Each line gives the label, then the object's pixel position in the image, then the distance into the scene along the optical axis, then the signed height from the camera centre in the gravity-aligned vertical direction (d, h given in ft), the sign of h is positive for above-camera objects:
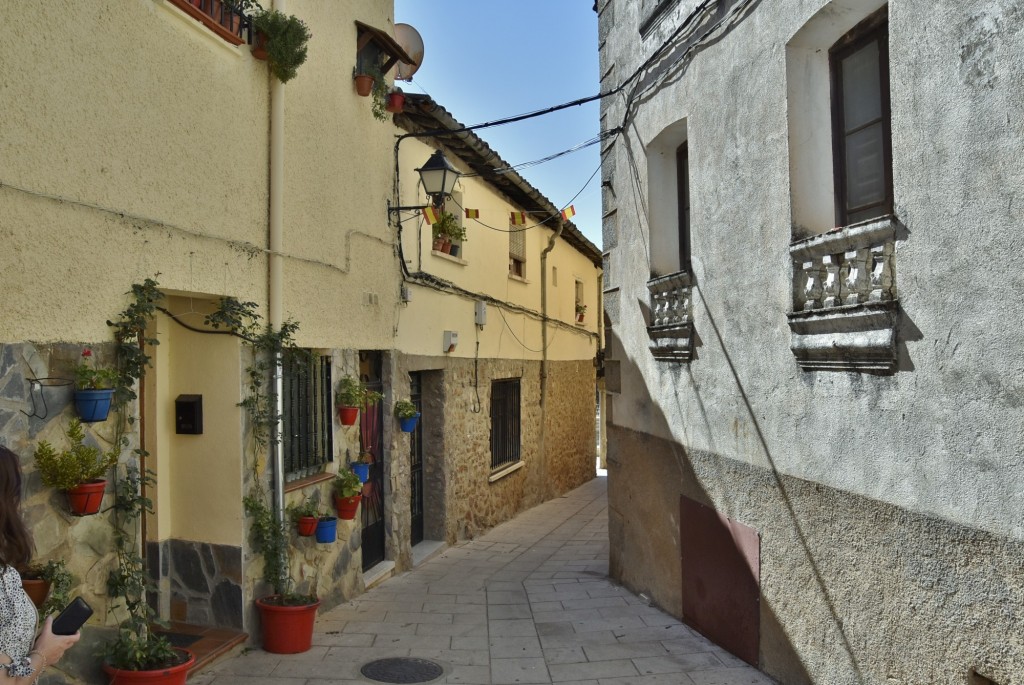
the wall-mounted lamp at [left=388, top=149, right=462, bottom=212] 29.04 +6.83
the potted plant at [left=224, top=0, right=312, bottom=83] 21.57 +8.64
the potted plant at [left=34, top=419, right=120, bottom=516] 14.55 -1.48
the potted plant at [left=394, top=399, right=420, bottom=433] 31.71 -1.33
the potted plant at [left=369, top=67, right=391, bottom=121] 28.71 +9.54
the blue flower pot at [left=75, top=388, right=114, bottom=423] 15.31 -0.36
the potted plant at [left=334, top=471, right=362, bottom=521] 25.84 -3.41
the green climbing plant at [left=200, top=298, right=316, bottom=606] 21.36 -1.52
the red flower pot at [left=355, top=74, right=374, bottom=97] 27.55 +9.44
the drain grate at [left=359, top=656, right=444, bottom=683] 19.53 -6.75
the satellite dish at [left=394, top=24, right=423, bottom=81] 36.24 +14.15
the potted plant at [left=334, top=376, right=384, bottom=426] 26.27 -0.60
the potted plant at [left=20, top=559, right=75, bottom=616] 13.83 -3.23
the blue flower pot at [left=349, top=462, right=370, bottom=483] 27.22 -2.88
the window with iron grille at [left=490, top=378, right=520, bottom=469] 45.70 -2.49
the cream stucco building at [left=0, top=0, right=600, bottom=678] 14.74 +2.93
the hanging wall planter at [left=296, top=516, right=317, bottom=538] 23.08 -3.88
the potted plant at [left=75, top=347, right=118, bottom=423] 15.33 -0.13
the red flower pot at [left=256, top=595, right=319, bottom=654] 20.84 -5.93
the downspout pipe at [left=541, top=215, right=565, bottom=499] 54.60 +2.67
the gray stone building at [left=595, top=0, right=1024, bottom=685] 12.59 +0.78
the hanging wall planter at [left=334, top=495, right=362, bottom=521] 25.82 -3.79
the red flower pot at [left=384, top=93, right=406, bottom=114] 29.55 +9.45
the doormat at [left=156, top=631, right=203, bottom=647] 19.86 -5.97
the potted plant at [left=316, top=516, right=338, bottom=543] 24.17 -4.17
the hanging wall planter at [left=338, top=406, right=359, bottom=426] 26.22 -1.07
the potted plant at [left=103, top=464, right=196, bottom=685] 15.74 -4.43
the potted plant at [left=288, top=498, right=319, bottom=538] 23.09 -3.69
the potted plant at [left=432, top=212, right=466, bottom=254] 35.58 +6.15
